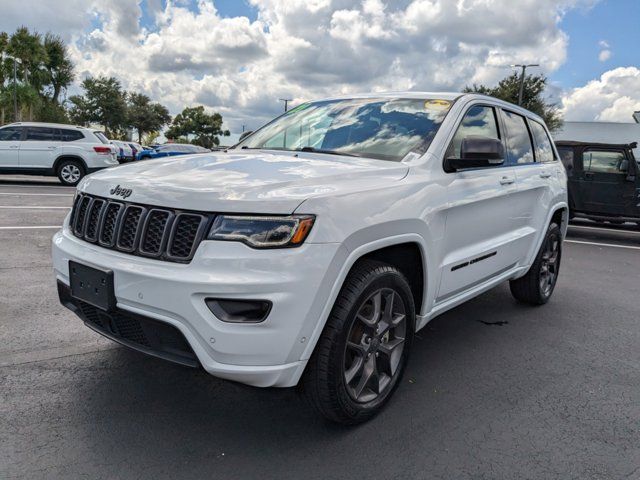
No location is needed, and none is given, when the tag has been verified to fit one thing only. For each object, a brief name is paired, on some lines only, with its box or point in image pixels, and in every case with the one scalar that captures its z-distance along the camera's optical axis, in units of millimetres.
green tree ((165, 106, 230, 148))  82562
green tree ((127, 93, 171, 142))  72688
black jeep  10320
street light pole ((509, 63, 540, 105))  34688
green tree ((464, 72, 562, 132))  41531
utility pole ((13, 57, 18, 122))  36594
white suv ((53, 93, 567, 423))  2287
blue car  25659
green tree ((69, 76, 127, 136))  56500
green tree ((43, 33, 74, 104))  44309
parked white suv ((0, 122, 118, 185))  14438
